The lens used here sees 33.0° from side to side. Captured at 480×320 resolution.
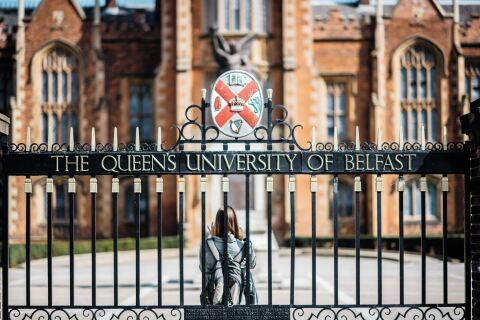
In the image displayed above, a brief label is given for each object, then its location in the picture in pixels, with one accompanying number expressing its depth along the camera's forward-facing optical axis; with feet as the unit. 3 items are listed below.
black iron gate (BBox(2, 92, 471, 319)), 24.95
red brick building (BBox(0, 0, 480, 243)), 102.89
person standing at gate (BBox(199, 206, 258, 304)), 25.85
